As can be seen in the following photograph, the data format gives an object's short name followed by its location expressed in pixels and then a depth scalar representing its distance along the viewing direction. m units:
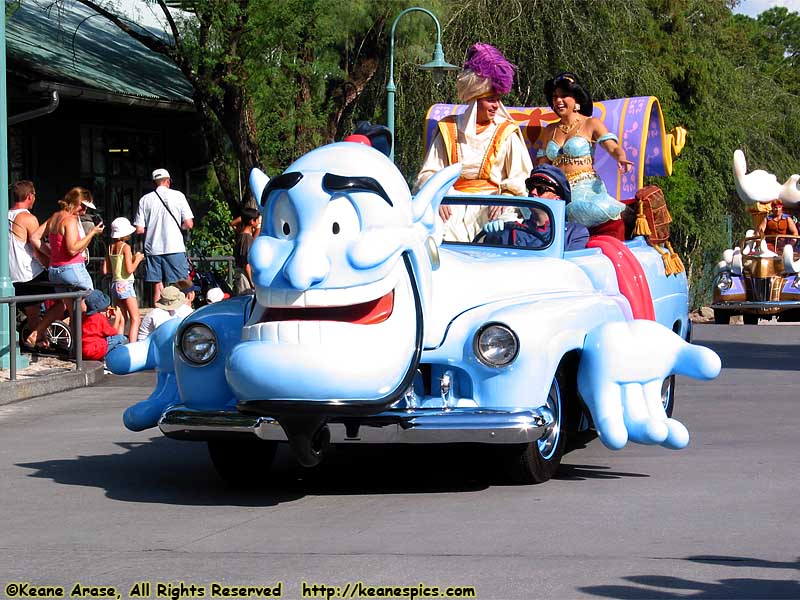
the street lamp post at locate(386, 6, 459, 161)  22.17
